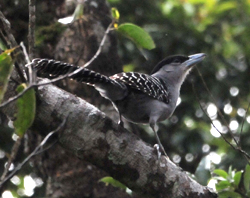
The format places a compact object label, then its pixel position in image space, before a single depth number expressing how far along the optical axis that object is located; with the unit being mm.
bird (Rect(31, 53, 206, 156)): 7409
